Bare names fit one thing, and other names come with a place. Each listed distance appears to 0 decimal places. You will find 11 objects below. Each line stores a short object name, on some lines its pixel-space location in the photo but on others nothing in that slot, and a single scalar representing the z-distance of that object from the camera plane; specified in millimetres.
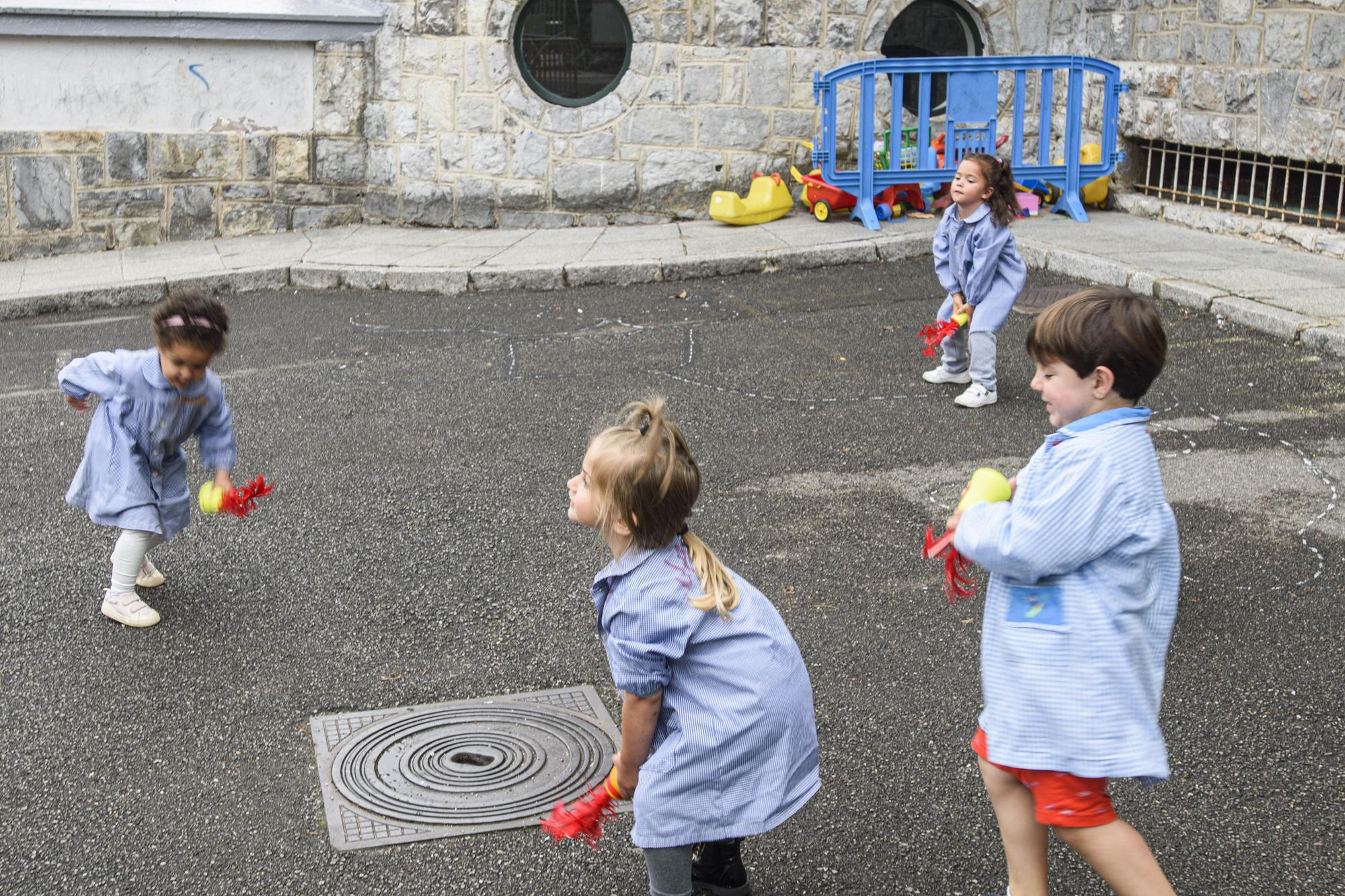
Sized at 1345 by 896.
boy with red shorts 2441
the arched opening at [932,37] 11547
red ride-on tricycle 10906
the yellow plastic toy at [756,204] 10945
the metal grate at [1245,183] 9664
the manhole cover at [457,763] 3336
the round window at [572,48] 11102
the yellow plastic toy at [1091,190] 11305
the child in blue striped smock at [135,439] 4402
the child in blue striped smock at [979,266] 6641
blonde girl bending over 2578
